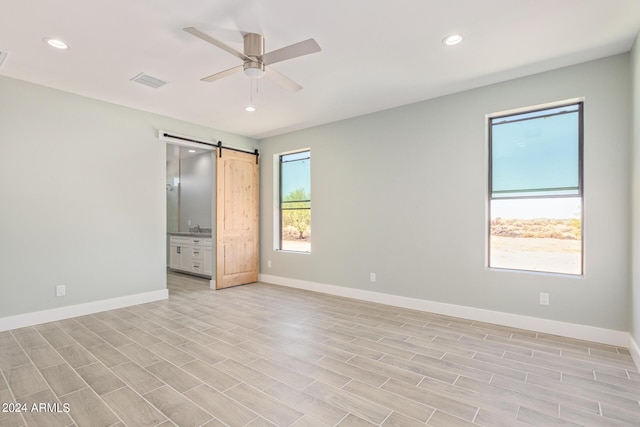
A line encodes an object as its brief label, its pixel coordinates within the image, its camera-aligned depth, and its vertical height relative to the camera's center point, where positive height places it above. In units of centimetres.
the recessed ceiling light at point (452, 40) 276 +152
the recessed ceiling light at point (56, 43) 280 +150
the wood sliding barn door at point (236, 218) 561 -13
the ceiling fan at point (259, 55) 237 +123
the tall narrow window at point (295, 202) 575 +17
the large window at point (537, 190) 337 +24
